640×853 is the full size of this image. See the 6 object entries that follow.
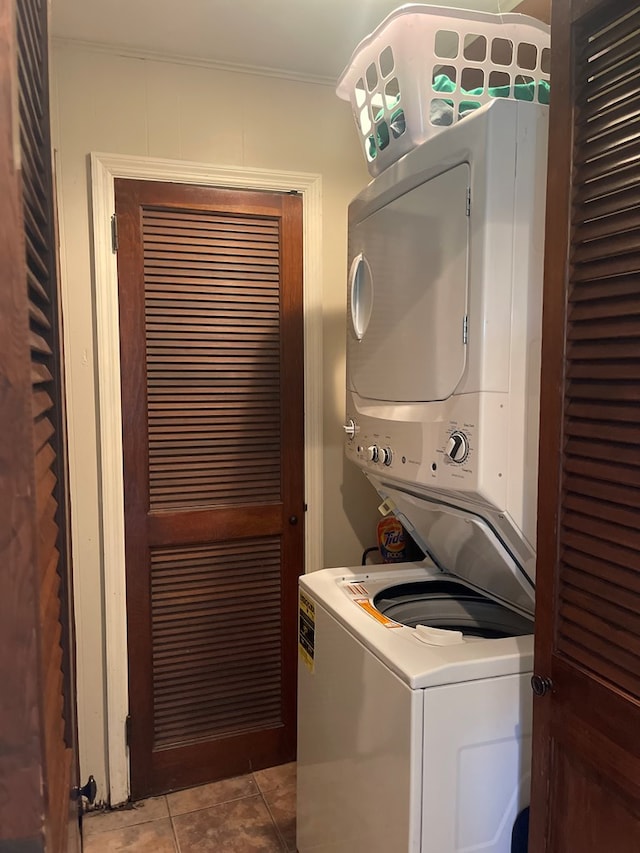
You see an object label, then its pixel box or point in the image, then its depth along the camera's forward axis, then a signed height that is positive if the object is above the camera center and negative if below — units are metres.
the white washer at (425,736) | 1.23 -0.71
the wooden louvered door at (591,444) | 0.91 -0.10
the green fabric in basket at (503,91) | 1.35 +0.60
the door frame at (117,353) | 2.04 +0.08
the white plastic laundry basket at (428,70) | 1.29 +0.63
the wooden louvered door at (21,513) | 0.56 -0.12
